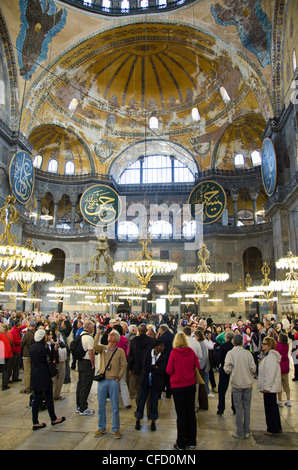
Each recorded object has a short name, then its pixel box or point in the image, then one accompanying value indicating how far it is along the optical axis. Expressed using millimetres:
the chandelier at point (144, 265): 10062
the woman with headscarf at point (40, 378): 4047
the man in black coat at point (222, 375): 4812
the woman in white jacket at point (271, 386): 4008
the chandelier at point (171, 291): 21109
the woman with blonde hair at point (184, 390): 3521
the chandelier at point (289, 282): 8891
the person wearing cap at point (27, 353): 5832
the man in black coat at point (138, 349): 4742
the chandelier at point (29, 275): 10884
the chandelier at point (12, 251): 7723
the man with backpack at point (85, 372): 4693
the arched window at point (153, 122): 22031
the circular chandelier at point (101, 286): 10039
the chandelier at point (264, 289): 13221
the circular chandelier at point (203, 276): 12047
